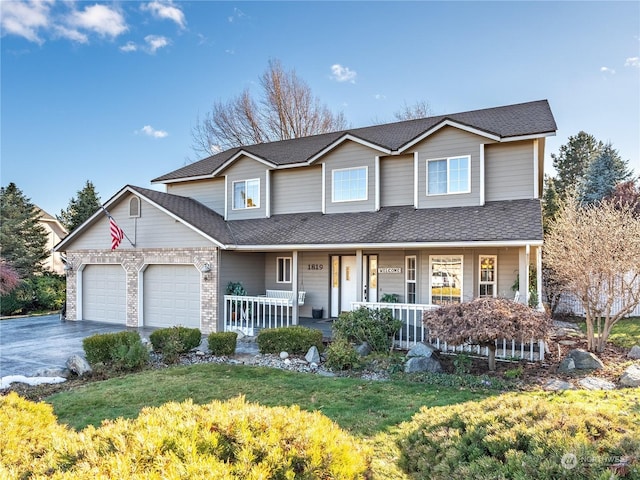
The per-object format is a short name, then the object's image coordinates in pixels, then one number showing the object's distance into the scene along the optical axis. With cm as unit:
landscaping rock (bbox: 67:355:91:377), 880
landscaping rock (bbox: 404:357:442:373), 843
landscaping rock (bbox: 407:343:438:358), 891
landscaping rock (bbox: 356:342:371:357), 968
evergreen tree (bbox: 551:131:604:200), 3506
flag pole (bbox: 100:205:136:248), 1486
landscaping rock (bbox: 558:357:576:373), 839
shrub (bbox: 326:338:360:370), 884
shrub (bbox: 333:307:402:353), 1008
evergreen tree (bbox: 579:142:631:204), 2611
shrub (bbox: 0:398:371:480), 212
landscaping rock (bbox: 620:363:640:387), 741
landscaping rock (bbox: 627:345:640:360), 950
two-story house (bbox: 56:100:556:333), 1214
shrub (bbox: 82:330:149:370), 893
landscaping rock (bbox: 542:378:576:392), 729
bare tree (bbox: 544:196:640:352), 975
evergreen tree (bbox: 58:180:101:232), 2831
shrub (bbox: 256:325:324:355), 1003
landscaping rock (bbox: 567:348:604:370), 844
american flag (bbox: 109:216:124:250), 1432
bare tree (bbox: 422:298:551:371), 764
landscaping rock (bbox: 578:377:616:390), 732
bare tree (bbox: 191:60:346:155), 2872
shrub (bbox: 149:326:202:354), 1009
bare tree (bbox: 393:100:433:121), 2864
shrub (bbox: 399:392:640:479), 234
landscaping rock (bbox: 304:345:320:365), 944
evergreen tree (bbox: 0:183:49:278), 2517
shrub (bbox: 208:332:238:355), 1011
